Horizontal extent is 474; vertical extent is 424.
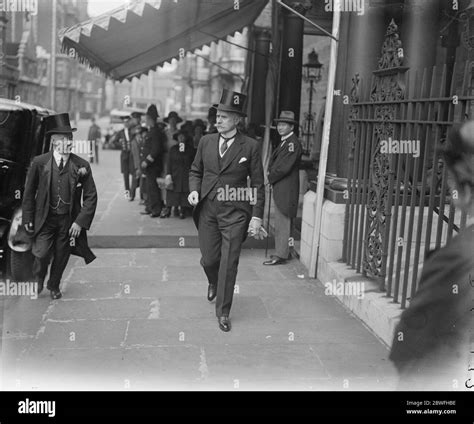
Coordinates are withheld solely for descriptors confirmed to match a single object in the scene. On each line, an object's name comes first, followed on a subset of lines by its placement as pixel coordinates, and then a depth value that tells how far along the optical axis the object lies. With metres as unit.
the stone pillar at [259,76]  13.36
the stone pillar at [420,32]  9.18
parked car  6.88
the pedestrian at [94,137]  26.89
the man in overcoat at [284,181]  8.02
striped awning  8.77
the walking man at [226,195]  5.73
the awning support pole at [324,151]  7.30
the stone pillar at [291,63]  10.34
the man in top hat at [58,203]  6.28
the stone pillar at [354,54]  7.36
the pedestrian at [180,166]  11.52
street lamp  15.09
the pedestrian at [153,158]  11.89
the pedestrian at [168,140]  12.07
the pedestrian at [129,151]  14.38
